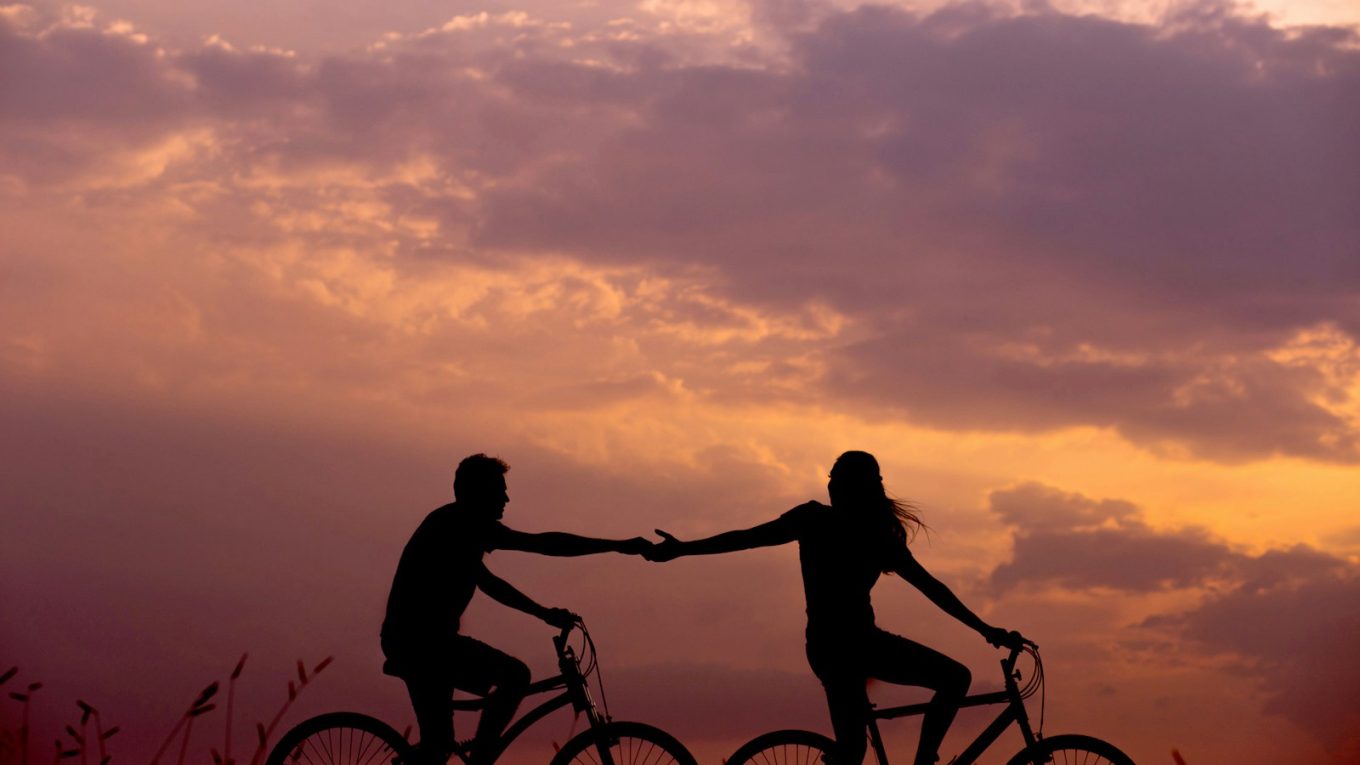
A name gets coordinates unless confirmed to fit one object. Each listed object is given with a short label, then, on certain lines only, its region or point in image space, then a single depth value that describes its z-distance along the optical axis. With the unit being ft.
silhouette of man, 60.18
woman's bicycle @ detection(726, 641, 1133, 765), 57.77
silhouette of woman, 56.29
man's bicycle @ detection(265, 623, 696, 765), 59.41
